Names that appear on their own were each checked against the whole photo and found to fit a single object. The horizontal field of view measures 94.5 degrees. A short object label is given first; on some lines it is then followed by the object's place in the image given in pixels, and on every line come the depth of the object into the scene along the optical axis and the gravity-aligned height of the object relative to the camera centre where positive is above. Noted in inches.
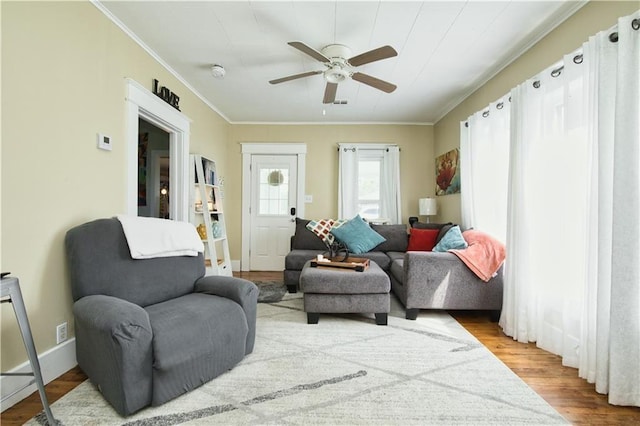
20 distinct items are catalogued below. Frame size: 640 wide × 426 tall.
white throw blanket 77.2 -8.9
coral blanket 108.3 -17.2
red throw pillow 148.2 -15.3
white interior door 200.4 -0.8
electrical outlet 74.1 -32.4
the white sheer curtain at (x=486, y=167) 116.1 +18.5
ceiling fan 89.7 +48.6
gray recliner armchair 56.9 -24.9
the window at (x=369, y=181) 194.1 +18.1
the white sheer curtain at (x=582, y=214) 62.0 -0.8
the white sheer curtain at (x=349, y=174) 195.6 +22.9
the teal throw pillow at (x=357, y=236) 161.2 -15.1
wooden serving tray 111.7 -21.6
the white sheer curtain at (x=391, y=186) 193.2 +15.3
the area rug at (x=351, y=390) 58.0 -41.1
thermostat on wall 86.5 +19.0
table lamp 175.6 +1.6
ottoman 105.3 -30.5
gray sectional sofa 109.4 -28.2
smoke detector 120.4 +56.3
